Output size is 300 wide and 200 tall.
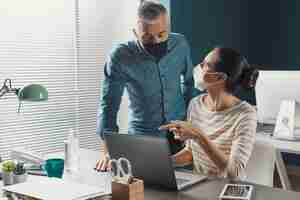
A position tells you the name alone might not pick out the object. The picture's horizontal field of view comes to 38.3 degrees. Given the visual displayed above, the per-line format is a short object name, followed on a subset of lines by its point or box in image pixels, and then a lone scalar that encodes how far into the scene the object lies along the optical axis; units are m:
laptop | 1.62
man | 2.50
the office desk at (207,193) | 1.56
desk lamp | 1.98
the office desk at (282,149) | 2.87
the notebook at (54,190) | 1.47
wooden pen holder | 1.46
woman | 1.95
